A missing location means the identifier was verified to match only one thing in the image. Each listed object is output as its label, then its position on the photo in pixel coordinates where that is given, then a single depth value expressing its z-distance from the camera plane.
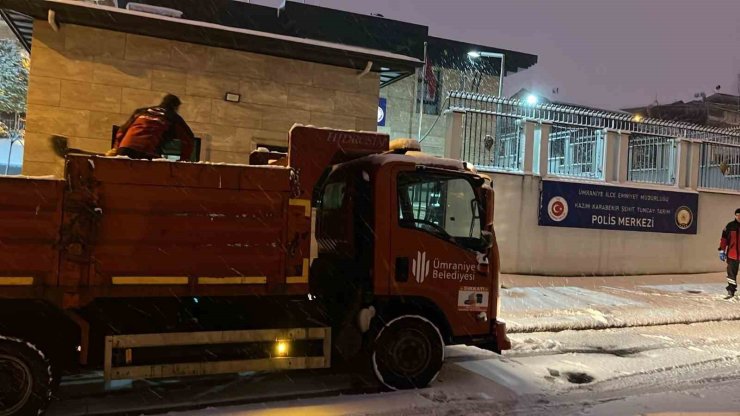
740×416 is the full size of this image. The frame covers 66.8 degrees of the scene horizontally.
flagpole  18.33
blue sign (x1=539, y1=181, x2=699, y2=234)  13.13
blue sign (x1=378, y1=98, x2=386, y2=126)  16.47
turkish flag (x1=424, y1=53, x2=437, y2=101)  19.43
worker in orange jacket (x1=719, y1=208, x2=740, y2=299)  11.54
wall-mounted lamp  9.95
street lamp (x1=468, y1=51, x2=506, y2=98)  17.27
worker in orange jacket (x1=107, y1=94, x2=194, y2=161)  5.11
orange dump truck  4.27
